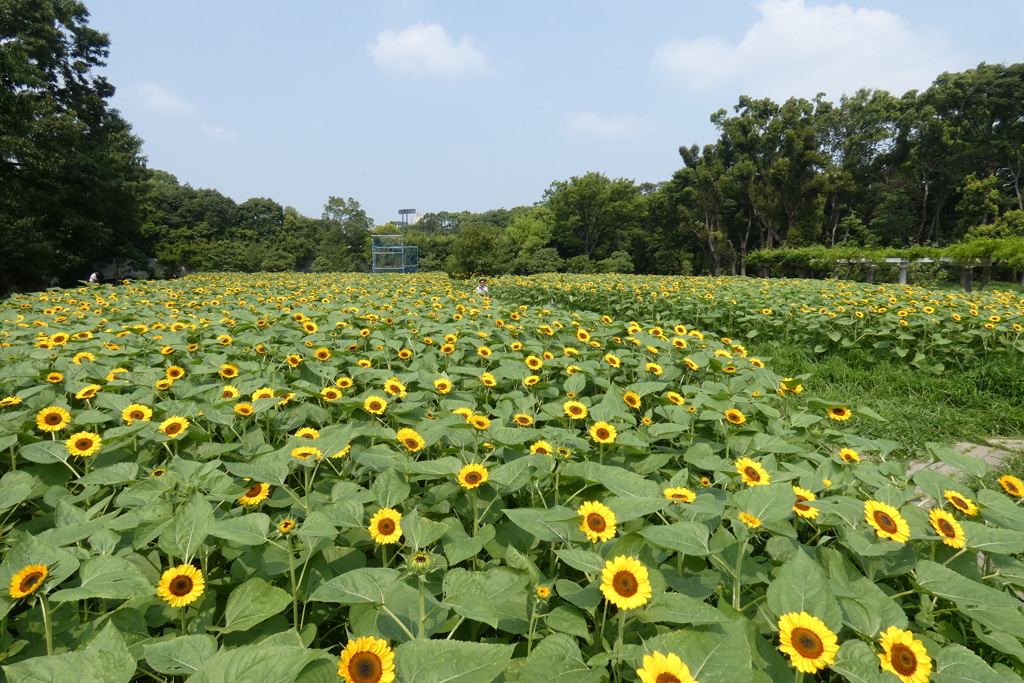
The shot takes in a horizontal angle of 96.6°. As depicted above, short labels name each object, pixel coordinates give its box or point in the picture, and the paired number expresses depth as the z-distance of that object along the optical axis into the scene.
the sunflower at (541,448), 1.43
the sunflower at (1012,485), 1.27
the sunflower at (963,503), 1.11
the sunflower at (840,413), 1.90
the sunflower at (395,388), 1.82
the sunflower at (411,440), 1.34
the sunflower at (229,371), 2.13
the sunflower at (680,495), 1.13
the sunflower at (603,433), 1.52
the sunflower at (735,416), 1.73
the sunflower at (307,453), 1.21
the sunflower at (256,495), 1.14
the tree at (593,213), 41.62
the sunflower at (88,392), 1.64
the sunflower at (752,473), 1.27
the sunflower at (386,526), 0.97
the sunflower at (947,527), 0.96
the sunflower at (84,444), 1.32
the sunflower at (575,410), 1.74
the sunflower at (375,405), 1.68
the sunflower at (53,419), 1.45
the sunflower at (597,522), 0.97
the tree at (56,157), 15.84
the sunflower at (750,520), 0.95
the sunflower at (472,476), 1.16
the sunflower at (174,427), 1.42
